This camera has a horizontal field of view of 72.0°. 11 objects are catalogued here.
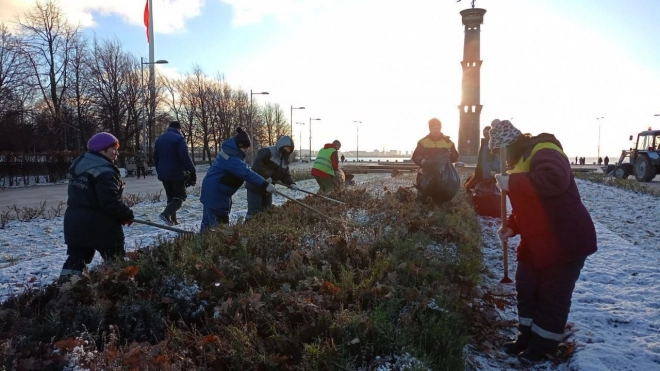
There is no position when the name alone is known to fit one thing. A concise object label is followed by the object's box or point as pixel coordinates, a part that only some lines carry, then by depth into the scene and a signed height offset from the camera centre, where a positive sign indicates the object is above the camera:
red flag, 26.88 +8.22
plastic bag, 7.81 -0.41
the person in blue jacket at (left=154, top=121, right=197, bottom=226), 7.74 -0.19
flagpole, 26.27 +6.18
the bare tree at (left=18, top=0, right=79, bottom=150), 32.28 +6.02
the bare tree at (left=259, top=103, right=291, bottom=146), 62.28 +4.32
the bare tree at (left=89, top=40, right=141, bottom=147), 35.56 +5.29
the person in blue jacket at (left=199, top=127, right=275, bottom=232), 5.95 -0.33
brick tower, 36.12 +5.58
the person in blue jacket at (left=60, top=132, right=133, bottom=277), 4.13 -0.48
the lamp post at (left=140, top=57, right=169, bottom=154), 27.51 +4.01
